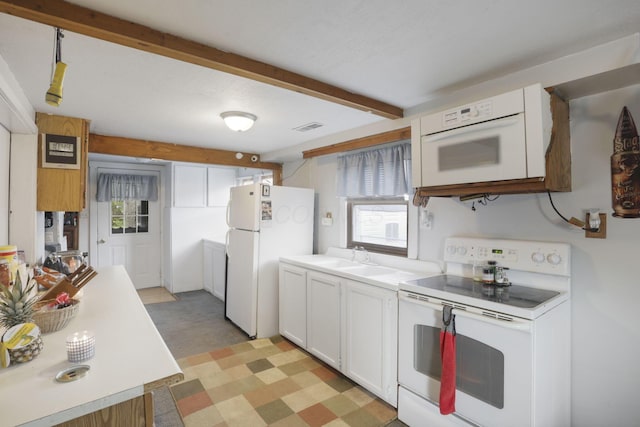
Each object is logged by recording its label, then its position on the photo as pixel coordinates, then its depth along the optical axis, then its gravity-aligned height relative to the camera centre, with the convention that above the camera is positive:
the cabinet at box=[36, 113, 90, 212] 2.45 +0.38
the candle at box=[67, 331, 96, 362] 1.08 -0.46
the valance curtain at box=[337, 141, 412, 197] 2.73 +0.38
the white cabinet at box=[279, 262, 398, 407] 2.20 -0.90
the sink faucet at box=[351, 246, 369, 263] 3.11 -0.40
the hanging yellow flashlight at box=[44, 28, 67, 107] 1.26 +0.50
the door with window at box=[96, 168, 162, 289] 5.16 -0.40
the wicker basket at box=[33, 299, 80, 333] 1.30 -0.43
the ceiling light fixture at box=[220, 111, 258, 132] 2.57 +0.75
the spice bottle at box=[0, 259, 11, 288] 1.59 -0.30
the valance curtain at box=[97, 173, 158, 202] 5.05 +0.42
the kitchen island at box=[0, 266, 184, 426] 0.86 -0.51
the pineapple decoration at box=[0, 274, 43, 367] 1.05 -0.40
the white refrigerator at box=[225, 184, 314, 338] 3.36 -0.32
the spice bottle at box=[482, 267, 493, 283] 1.96 -0.38
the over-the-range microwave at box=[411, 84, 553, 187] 1.60 +0.41
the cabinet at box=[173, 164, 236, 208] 5.13 +0.46
